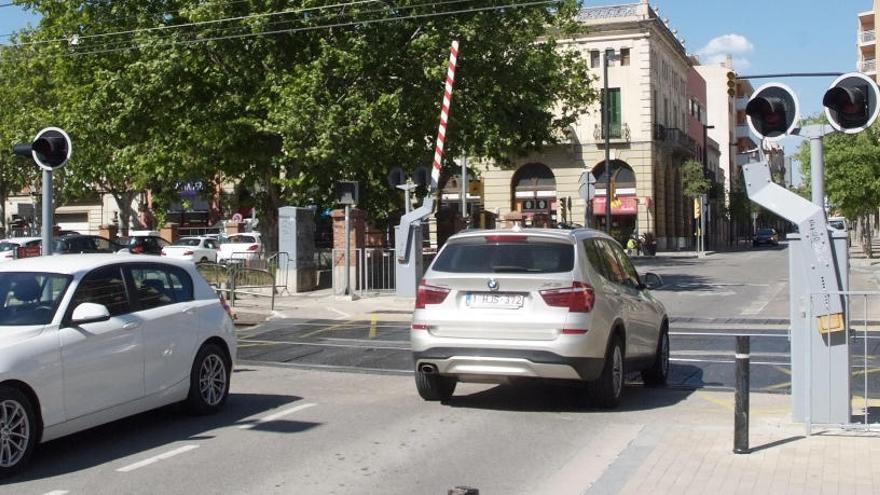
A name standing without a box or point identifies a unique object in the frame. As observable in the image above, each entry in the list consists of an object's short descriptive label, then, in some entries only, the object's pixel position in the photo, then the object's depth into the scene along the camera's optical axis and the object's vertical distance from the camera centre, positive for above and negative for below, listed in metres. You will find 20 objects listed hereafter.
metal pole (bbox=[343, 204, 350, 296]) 23.61 -0.36
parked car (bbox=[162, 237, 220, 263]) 39.84 -0.47
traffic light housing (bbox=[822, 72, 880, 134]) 8.02 +1.02
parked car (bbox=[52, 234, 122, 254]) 33.09 -0.16
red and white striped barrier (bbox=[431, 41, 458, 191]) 21.08 +2.17
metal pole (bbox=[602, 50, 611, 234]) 41.86 +2.78
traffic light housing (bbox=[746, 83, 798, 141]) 8.18 +0.97
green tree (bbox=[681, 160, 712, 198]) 63.56 +3.30
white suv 8.85 -0.74
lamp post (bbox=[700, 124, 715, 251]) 77.19 +6.30
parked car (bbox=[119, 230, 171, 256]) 37.06 -0.18
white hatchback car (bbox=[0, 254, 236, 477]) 6.98 -0.83
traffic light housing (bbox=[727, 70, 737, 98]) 27.21 +4.03
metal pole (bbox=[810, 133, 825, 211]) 8.00 +0.47
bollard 7.25 -1.26
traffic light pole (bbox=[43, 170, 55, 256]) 12.34 +0.33
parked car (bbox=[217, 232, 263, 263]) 42.28 -0.35
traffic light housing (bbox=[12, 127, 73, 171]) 12.29 +1.13
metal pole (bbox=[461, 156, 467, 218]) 29.23 +1.20
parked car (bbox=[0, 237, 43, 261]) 32.81 -0.14
